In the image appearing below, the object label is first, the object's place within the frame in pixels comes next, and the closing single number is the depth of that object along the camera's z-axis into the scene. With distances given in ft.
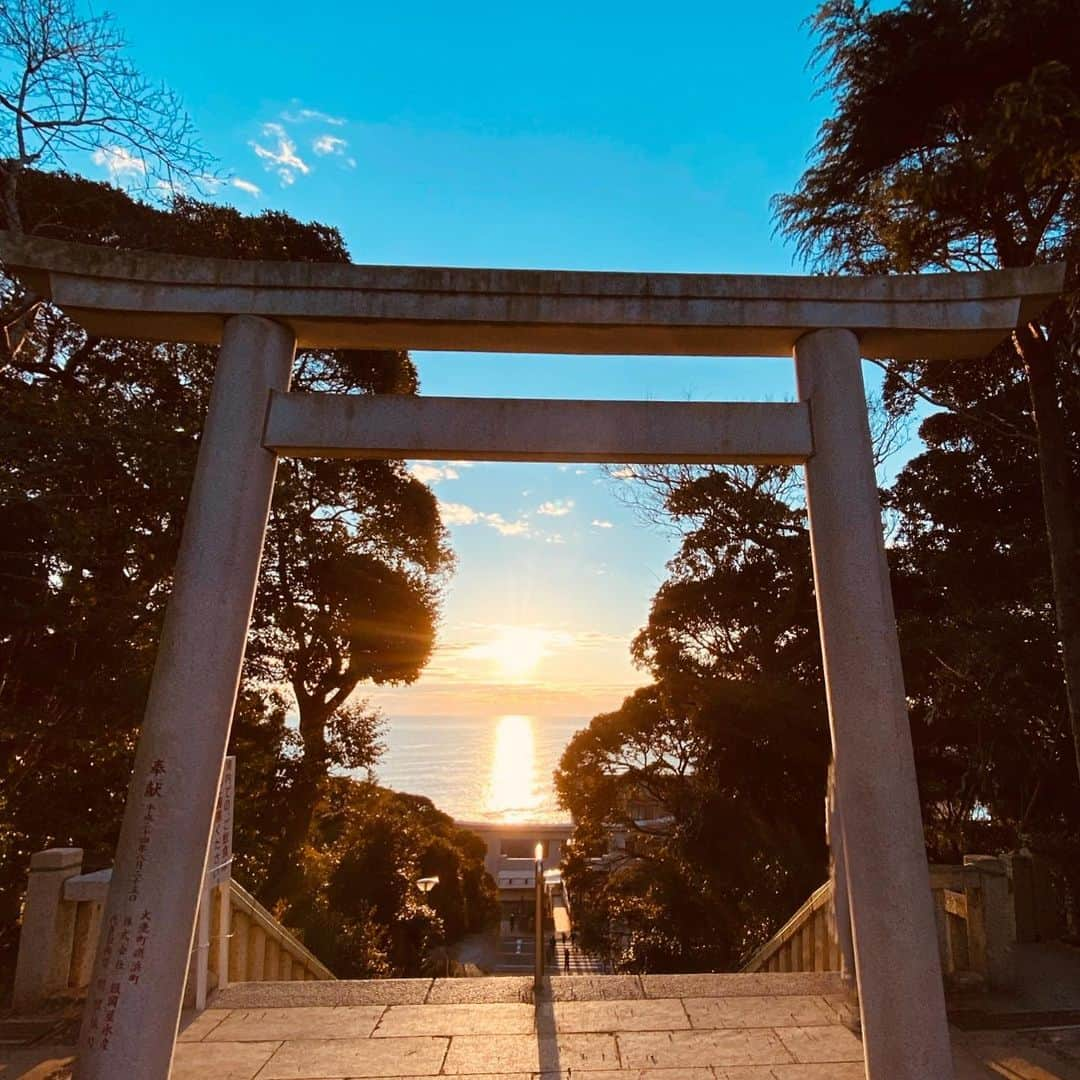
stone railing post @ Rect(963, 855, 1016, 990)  16.17
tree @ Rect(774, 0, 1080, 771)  20.48
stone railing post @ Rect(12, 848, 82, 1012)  14.43
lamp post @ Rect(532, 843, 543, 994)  15.71
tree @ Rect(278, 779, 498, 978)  37.76
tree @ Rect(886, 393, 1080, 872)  31.50
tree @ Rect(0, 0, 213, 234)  21.53
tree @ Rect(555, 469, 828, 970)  44.34
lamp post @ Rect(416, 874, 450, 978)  47.13
